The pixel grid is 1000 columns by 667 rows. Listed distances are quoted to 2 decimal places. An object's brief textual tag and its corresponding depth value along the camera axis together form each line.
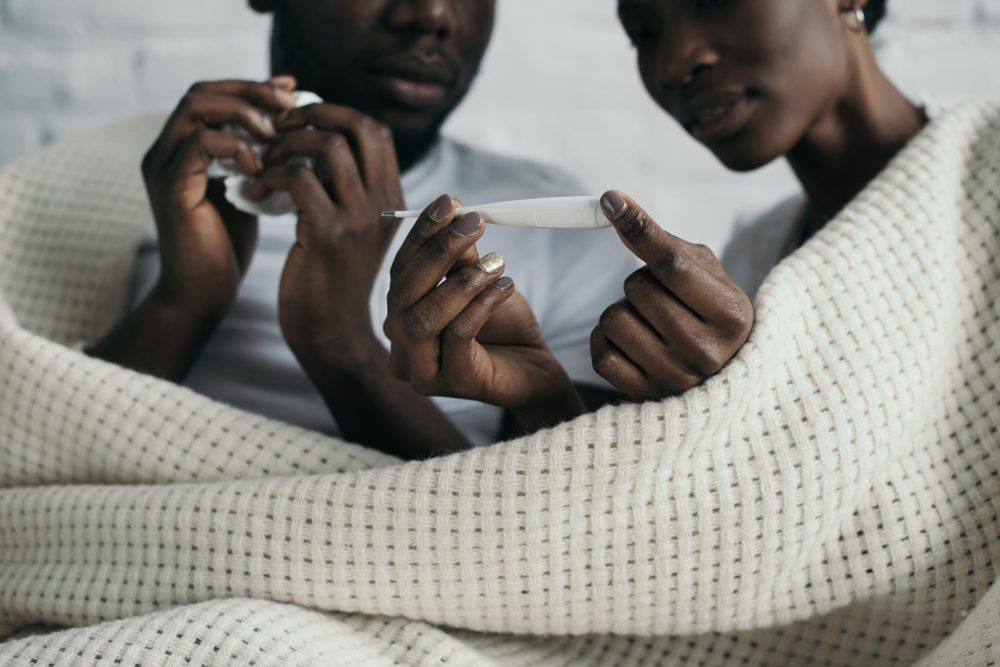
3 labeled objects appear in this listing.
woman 0.54
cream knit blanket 0.56
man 0.76
